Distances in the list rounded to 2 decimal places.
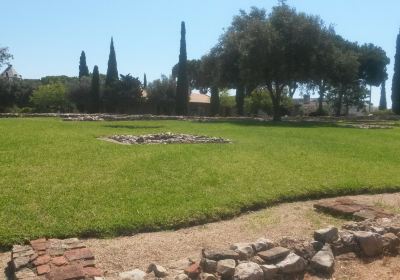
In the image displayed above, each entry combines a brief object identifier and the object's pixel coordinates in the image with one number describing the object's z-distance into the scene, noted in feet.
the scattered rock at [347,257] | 20.57
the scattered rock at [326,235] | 20.83
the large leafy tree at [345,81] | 122.83
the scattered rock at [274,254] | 18.31
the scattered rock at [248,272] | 16.58
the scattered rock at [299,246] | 19.53
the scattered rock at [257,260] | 18.12
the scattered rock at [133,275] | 16.30
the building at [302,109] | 202.09
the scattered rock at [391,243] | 21.91
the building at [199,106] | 209.97
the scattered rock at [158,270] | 16.69
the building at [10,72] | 215.41
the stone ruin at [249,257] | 16.58
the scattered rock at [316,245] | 20.17
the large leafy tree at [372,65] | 192.03
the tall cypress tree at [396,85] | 181.16
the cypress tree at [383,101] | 258.57
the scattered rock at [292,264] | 18.03
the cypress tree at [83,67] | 222.48
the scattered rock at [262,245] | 18.89
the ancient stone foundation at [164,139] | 55.27
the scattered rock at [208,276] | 16.49
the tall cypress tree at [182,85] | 169.07
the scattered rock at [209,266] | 17.08
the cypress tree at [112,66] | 189.80
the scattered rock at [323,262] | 19.08
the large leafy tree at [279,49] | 111.96
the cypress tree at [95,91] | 170.19
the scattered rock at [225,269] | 16.80
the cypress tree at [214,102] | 182.56
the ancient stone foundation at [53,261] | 16.12
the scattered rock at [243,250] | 18.21
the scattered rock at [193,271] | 16.68
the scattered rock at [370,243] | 21.16
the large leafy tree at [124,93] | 165.58
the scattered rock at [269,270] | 17.39
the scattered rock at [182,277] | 16.16
